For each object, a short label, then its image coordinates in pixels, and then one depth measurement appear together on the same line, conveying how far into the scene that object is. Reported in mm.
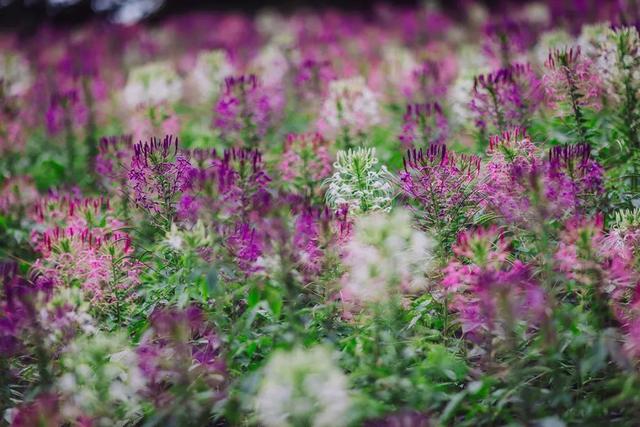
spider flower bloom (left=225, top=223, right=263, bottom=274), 5527
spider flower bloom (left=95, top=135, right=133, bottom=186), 7855
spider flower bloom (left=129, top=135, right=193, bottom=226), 5996
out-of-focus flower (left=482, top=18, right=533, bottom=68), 9430
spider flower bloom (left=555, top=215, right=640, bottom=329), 4852
